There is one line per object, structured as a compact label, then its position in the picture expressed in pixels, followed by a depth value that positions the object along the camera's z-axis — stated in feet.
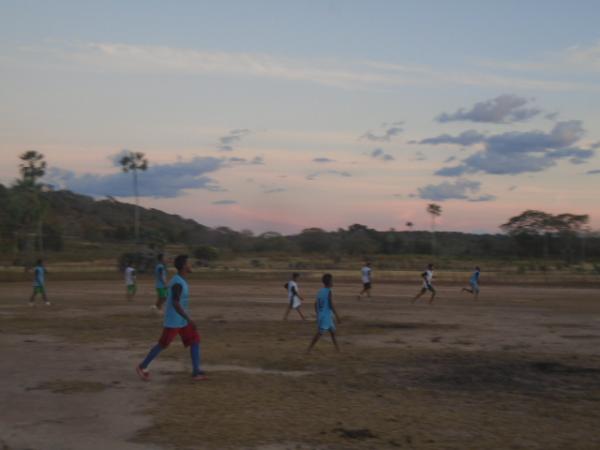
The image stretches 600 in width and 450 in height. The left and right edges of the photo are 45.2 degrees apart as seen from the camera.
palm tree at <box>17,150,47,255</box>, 216.74
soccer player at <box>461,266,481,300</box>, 102.04
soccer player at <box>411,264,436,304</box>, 90.48
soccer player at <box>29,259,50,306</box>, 80.28
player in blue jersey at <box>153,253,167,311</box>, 69.41
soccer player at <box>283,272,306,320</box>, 67.97
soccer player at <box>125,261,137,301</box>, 91.52
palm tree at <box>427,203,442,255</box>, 351.87
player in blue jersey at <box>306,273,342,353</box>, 44.55
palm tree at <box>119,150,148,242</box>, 249.96
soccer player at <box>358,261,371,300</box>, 99.50
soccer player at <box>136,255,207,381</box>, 35.81
